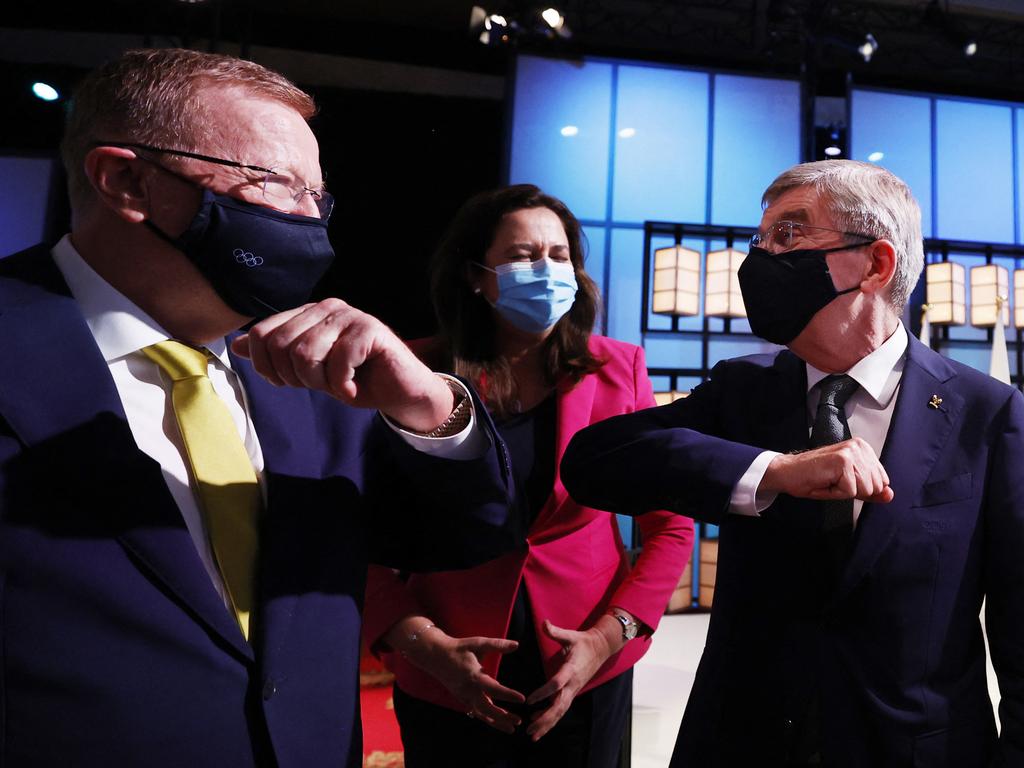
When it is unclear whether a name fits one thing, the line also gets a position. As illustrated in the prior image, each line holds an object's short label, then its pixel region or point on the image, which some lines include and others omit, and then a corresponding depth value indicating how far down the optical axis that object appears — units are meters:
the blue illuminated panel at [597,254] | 5.50
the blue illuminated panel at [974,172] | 6.03
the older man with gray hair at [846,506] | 1.13
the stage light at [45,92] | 5.62
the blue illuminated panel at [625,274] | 5.55
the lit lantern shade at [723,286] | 5.41
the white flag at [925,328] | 5.18
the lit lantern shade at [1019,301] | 5.88
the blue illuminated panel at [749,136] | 5.68
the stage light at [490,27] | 5.45
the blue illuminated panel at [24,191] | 5.34
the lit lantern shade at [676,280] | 5.39
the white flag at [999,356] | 4.70
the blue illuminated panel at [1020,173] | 6.11
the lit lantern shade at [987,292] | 5.75
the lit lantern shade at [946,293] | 5.69
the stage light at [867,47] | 5.67
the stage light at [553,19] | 5.27
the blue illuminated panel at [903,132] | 5.97
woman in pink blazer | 1.44
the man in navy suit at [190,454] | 0.72
